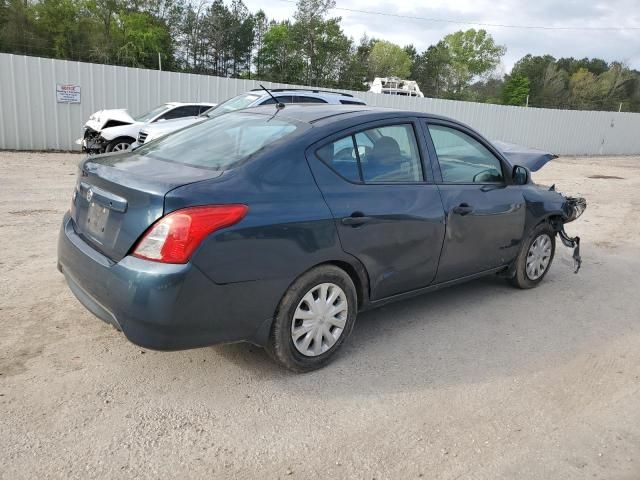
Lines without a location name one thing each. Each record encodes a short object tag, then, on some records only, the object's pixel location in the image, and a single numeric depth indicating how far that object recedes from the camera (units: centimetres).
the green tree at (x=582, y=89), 6392
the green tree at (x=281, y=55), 6219
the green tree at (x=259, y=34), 6366
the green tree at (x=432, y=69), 9144
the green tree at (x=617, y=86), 6825
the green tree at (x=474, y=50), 9631
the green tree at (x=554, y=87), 6794
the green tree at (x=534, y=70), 7731
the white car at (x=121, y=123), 1173
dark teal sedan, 273
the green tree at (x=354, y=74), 6556
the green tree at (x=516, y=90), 7125
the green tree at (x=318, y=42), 6194
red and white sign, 1441
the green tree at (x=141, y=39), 5202
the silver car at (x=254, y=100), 1016
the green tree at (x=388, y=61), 7382
